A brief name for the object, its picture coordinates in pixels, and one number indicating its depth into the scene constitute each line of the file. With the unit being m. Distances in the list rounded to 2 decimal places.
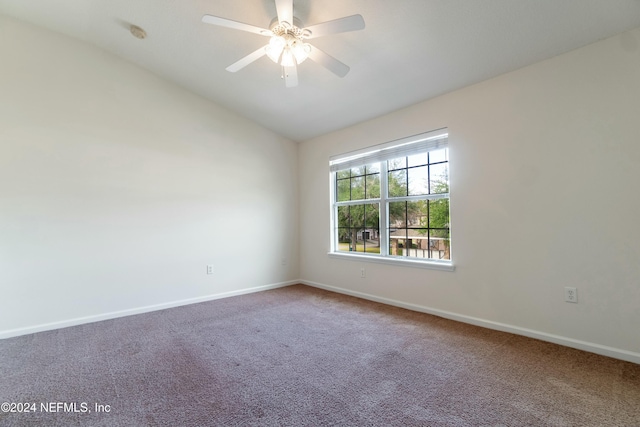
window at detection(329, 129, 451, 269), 3.18
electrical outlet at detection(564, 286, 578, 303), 2.28
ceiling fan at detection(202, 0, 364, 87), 1.84
